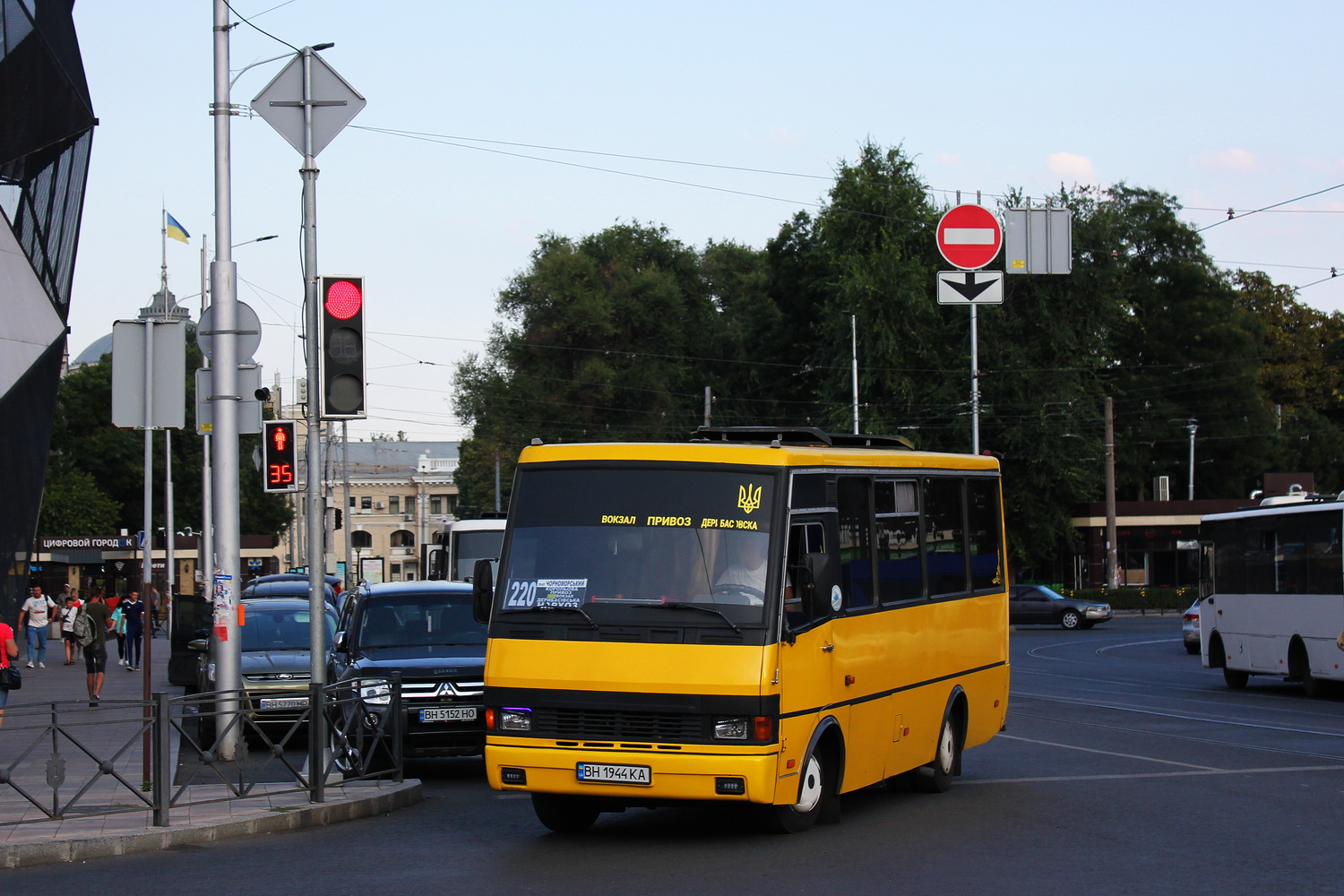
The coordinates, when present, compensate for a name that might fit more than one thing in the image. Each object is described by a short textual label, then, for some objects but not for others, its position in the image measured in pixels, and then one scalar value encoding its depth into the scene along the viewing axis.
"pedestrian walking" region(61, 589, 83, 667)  36.56
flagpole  45.19
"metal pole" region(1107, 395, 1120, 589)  61.50
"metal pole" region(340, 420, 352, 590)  61.67
